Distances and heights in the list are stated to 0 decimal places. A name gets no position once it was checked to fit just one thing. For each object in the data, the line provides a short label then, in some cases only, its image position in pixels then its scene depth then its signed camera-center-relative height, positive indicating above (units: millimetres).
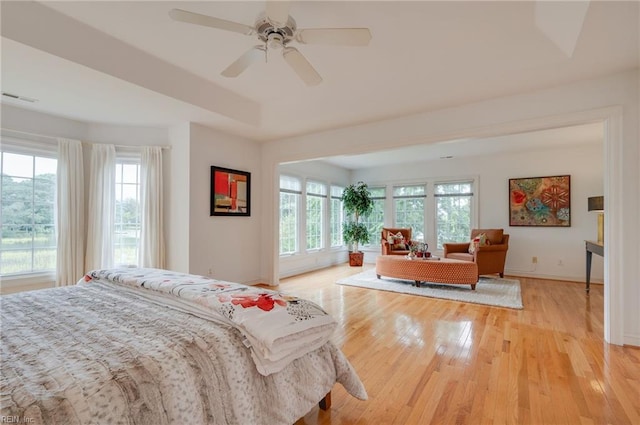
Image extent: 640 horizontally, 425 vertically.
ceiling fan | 1728 +1146
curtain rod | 3219 +893
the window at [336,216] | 7352 -76
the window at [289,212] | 5852 +20
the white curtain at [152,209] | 3975 +52
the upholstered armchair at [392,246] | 5995 -670
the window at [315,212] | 6566 +23
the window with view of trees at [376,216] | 7590 -75
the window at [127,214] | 3961 -16
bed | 902 -521
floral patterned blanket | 1301 -491
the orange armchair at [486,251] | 5145 -688
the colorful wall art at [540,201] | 5469 +230
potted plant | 7108 +27
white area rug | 4023 -1185
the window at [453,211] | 6441 +49
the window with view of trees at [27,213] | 3205 -3
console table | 3646 -473
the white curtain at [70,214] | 3514 -15
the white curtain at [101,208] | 3717 +63
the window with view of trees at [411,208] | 6992 +127
